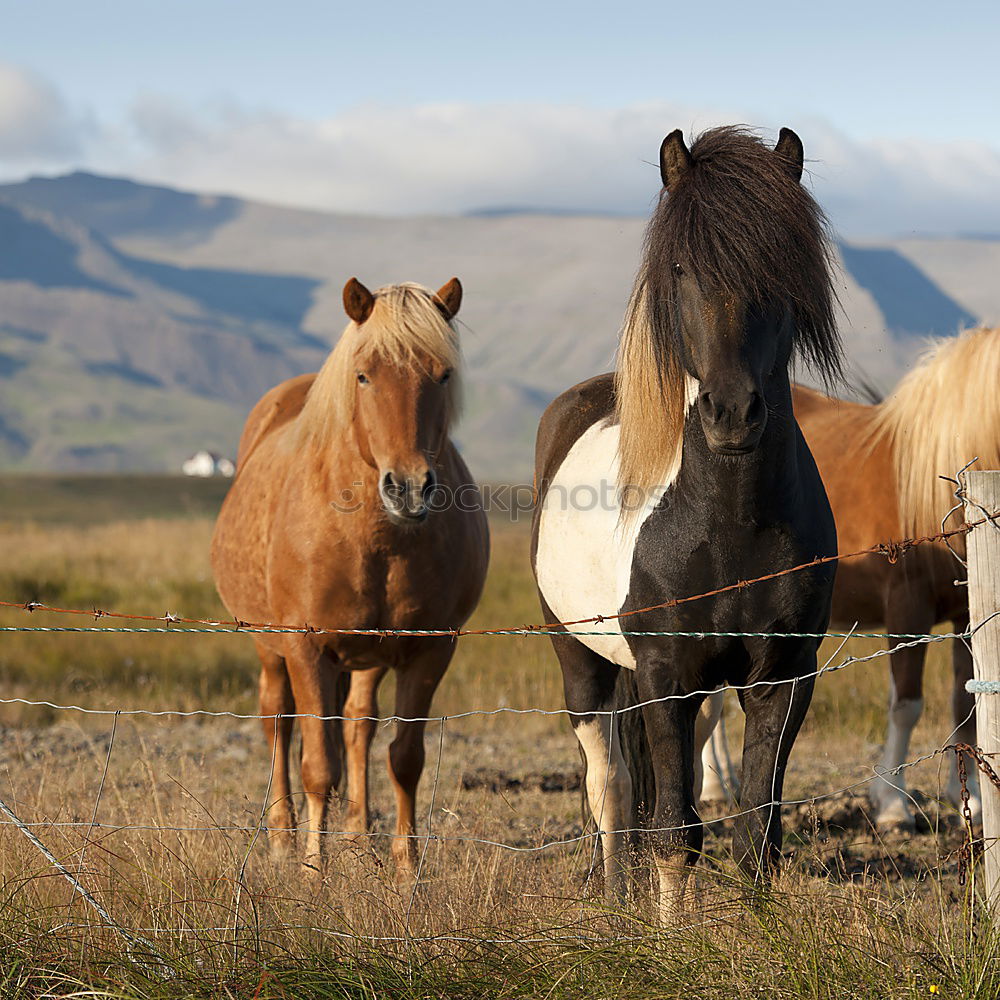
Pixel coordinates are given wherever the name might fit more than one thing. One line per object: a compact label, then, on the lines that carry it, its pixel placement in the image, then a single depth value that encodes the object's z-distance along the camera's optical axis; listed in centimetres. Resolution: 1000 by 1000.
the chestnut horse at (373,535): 1023
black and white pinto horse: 700
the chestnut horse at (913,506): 1281
